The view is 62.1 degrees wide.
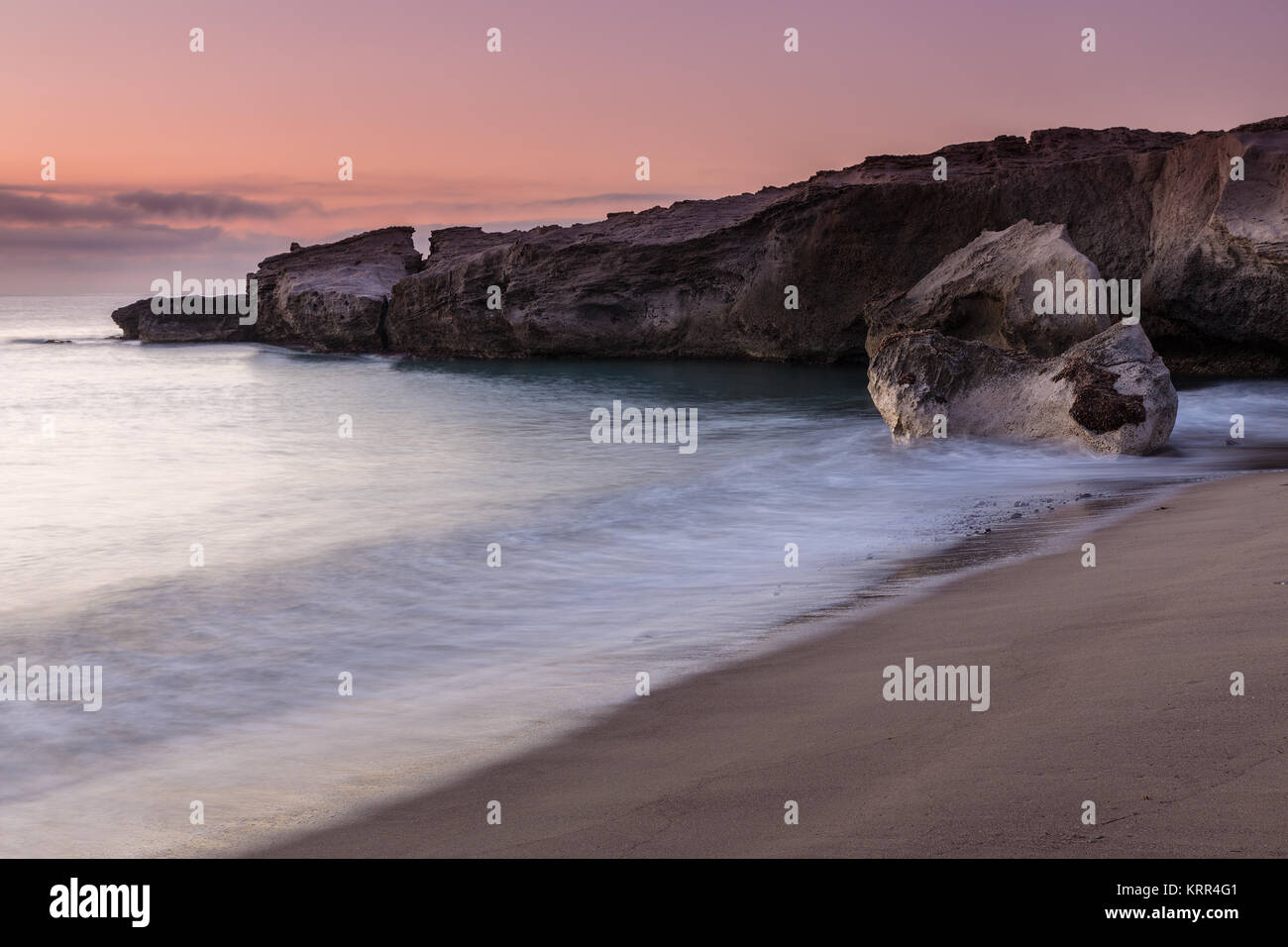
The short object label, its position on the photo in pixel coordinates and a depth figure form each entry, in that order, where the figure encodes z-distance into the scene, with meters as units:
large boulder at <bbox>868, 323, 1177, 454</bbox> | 11.64
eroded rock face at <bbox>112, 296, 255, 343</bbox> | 48.28
